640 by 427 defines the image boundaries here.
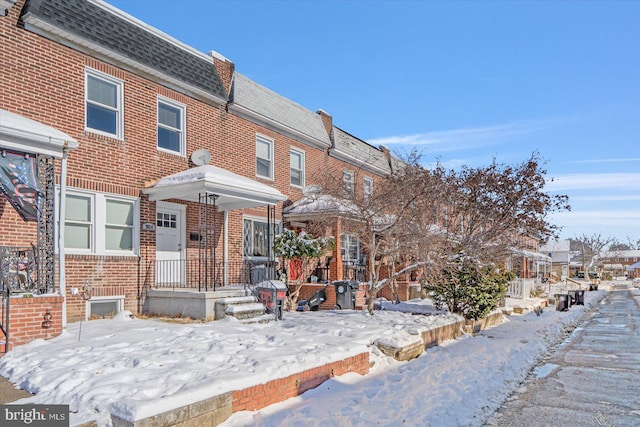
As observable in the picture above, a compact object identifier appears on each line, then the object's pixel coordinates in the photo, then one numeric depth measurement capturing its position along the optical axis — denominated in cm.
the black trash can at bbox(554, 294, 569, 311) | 2227
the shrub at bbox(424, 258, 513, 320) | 1300
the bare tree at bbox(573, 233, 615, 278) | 7264
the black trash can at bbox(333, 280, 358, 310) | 1431
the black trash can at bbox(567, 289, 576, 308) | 2442
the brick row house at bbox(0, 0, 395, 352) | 824
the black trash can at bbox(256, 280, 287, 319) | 1127
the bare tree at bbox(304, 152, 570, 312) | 1197
